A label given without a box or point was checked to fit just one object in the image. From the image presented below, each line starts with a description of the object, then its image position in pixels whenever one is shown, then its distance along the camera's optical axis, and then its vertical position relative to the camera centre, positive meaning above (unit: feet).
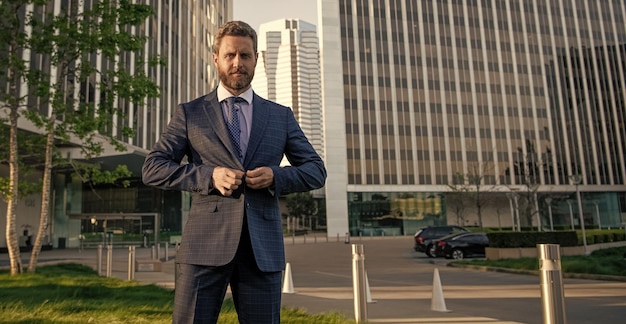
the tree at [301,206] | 241.76 +8.44
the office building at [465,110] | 179.11 +43.01
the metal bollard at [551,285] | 9.92 -1.58
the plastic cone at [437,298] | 24.12 -4.32
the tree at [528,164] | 186.23 +19.66
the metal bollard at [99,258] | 44.68 -2.64
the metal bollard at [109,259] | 42.37 -2.58
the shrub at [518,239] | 61.41 -3.36
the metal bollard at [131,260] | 39.22 -2.59
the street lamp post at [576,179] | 82.08 +5.60
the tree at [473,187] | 159.92 +10.47
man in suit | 6.20 +0.58
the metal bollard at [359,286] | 17.94 -2.58
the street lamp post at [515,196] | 161.09 +6.09
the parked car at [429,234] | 78.28 -3.05
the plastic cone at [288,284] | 34.09 -4.54
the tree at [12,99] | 37.17 +11.15
